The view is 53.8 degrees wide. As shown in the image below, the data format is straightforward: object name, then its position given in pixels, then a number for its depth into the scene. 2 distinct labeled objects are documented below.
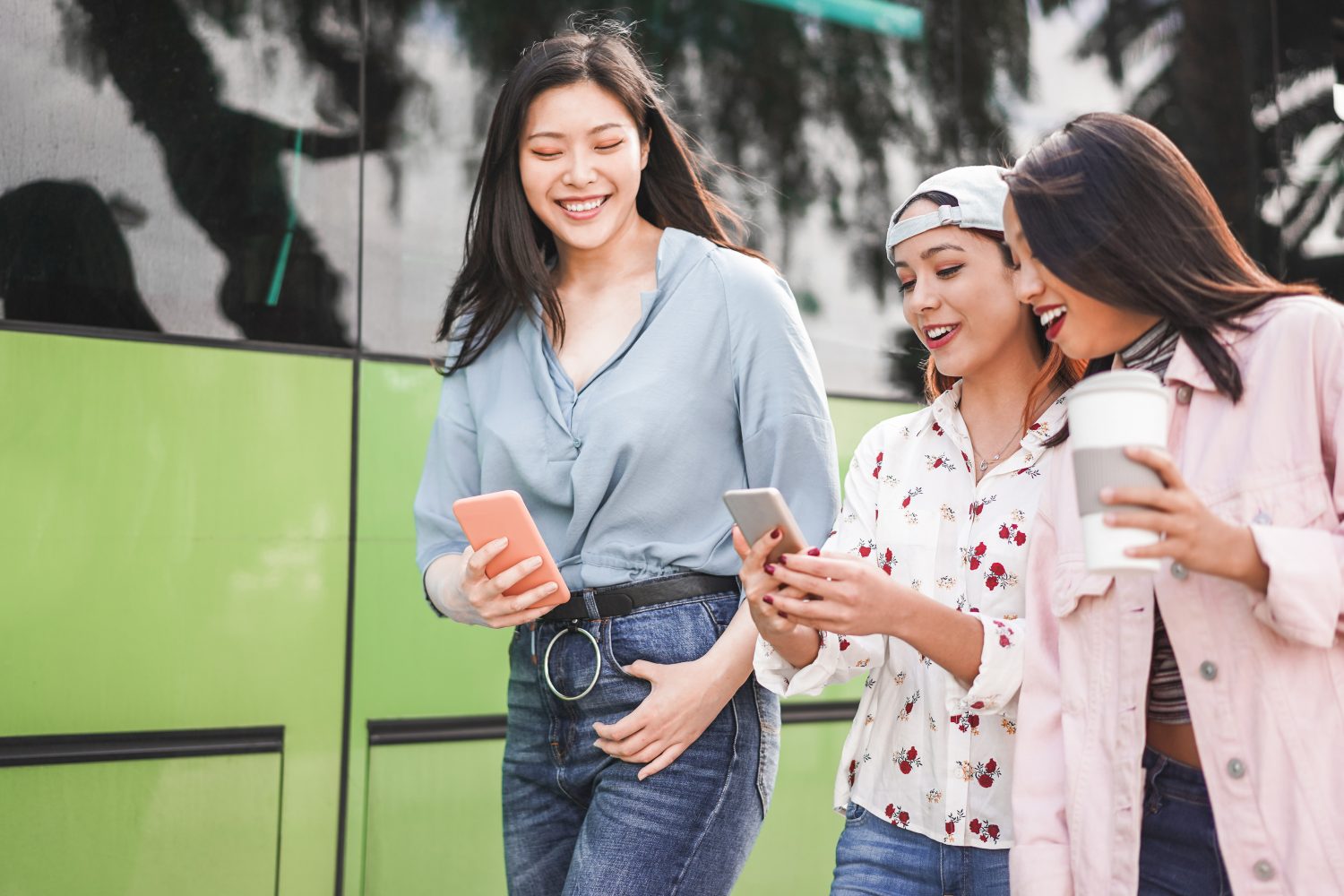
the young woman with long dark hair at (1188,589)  1.48
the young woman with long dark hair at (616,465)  2.03
